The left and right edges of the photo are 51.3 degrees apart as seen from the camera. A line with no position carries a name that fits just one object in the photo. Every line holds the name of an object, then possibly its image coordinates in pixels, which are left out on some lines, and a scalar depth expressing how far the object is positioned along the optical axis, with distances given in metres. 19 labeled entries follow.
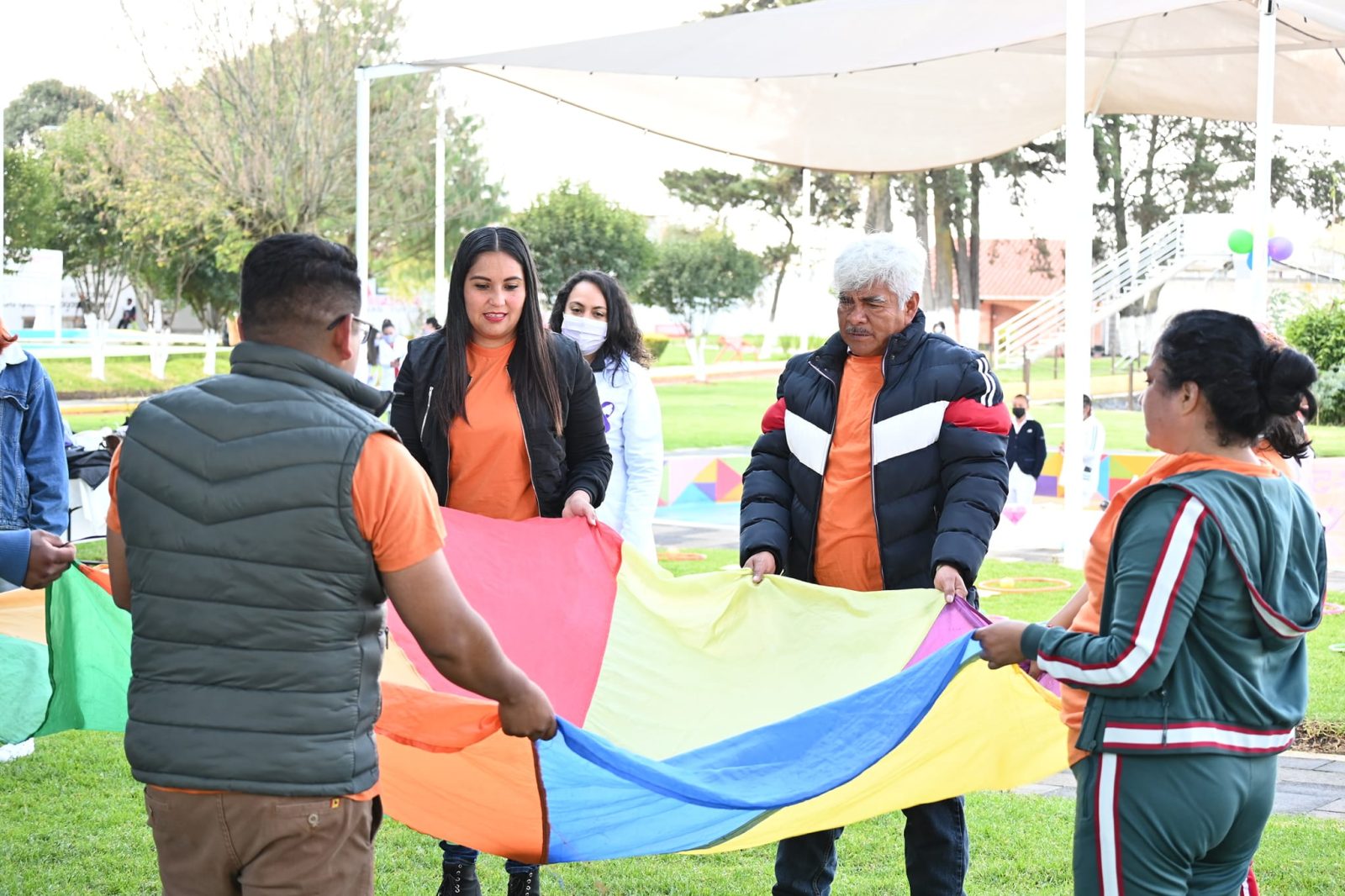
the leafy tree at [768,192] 37.83
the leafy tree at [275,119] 27.50
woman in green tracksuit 2.51
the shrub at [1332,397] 22.34
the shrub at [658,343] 44.34
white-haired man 3.64
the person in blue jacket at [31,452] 4.88
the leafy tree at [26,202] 36.88
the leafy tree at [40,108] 59.66
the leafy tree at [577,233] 42.78
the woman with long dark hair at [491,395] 4.11
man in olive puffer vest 2.29
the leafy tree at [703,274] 48.03
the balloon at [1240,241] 15.16
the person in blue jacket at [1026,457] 13.73
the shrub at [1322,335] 22.75
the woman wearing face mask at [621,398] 5.34
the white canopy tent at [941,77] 8.50
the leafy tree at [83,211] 37.66
